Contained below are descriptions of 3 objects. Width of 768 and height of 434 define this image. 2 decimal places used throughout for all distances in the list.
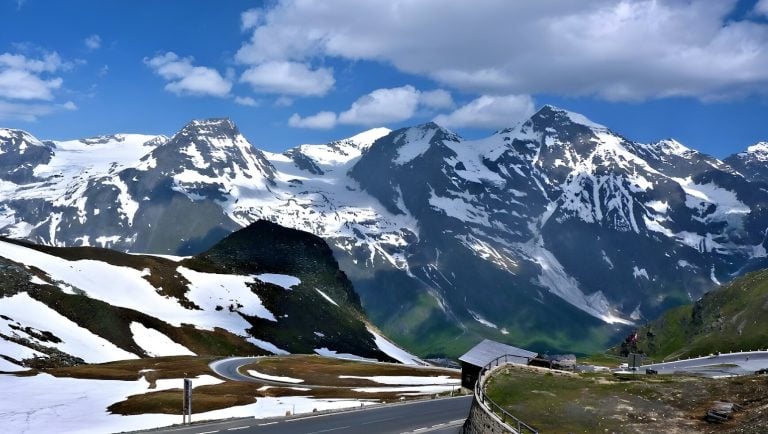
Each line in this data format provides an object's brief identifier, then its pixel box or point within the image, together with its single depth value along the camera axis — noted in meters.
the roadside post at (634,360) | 90.56
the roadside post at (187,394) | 66.44
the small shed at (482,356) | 92.19
